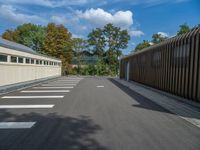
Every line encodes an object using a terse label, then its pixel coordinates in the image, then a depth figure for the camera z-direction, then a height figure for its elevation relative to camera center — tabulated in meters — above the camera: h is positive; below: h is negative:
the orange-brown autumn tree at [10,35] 36.97 +7.36
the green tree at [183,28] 28.53 +7.57
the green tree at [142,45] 35.91 +5.69
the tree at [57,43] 28.54 +4.42
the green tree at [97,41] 34.39 +5.89
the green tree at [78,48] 30.52 +3.91
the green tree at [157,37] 34.99 +7.08
